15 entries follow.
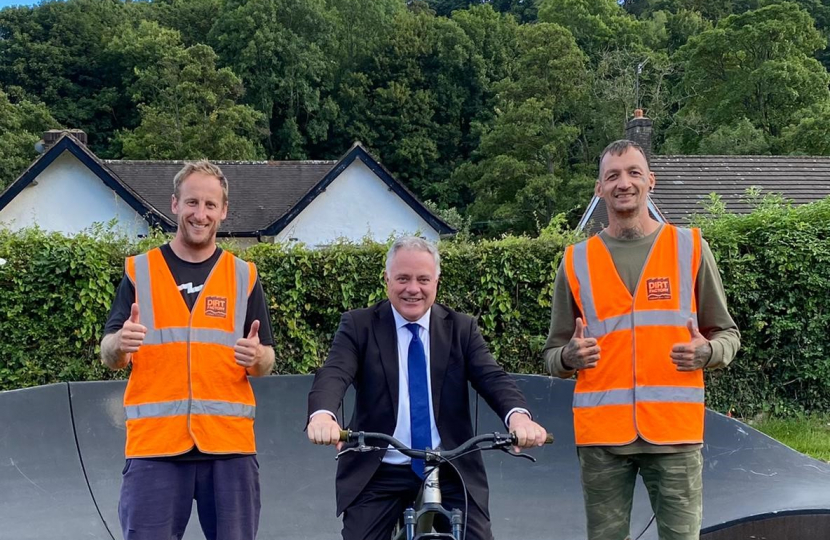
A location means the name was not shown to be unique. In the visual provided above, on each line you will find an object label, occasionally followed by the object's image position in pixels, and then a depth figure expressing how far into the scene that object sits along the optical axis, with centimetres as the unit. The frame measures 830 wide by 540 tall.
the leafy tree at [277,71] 5338
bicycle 241
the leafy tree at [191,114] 3981
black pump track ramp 470
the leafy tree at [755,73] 3388
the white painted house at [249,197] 1970
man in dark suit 279
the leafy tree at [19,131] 3841
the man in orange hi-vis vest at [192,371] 296
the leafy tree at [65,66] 5172
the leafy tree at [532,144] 3684
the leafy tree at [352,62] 5559
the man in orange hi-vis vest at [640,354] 296
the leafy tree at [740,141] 3159
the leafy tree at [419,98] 5419
